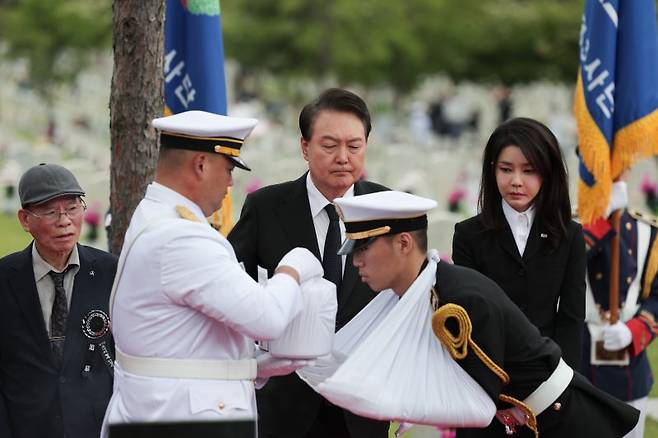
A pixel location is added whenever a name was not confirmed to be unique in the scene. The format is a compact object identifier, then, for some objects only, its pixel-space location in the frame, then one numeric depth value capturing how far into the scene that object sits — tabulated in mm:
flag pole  13062
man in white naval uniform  7645
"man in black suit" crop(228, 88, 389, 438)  10281
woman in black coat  10203
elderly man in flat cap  9445
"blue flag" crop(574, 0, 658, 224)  14141
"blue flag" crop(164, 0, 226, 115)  13836
